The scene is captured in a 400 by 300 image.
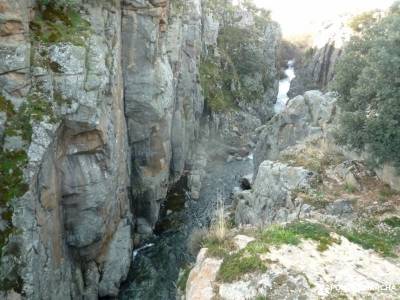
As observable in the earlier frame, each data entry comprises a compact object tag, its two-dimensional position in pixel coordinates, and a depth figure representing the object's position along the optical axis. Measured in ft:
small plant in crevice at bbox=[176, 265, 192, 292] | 42.86
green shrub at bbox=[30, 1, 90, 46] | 65.87
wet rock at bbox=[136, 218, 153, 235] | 101.04
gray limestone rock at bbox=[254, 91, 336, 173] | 88.88
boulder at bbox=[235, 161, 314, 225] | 63.98
